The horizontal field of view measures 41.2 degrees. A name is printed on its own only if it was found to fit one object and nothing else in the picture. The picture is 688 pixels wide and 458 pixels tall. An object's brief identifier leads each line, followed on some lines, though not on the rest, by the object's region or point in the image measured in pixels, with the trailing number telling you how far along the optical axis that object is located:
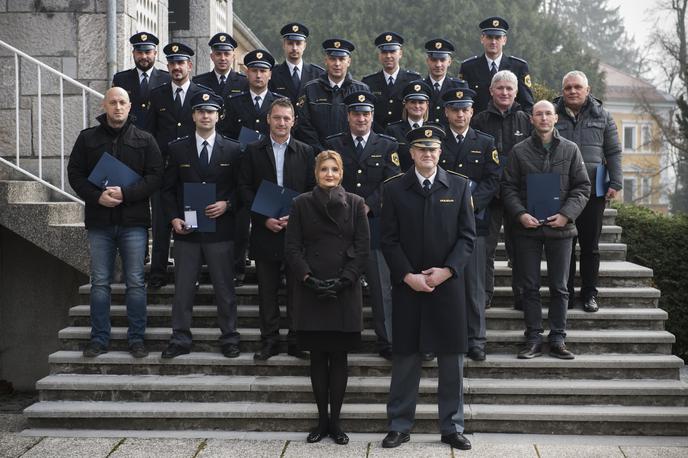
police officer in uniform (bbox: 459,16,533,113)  8.23
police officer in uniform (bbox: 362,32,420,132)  8.24
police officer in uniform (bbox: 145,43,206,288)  7.79
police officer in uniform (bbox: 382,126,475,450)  6.12
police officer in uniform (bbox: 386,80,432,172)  7.34
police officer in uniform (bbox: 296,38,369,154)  7.77
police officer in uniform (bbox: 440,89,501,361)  7.01
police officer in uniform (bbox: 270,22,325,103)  8.22
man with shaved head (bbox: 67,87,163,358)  7.00
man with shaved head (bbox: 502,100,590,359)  7.00
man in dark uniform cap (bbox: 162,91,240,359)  7.06
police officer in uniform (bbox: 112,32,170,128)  8.06
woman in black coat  6.19
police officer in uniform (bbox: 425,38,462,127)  7.99
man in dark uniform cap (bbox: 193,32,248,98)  8.31
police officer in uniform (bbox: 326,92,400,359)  7.02
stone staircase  6.54
